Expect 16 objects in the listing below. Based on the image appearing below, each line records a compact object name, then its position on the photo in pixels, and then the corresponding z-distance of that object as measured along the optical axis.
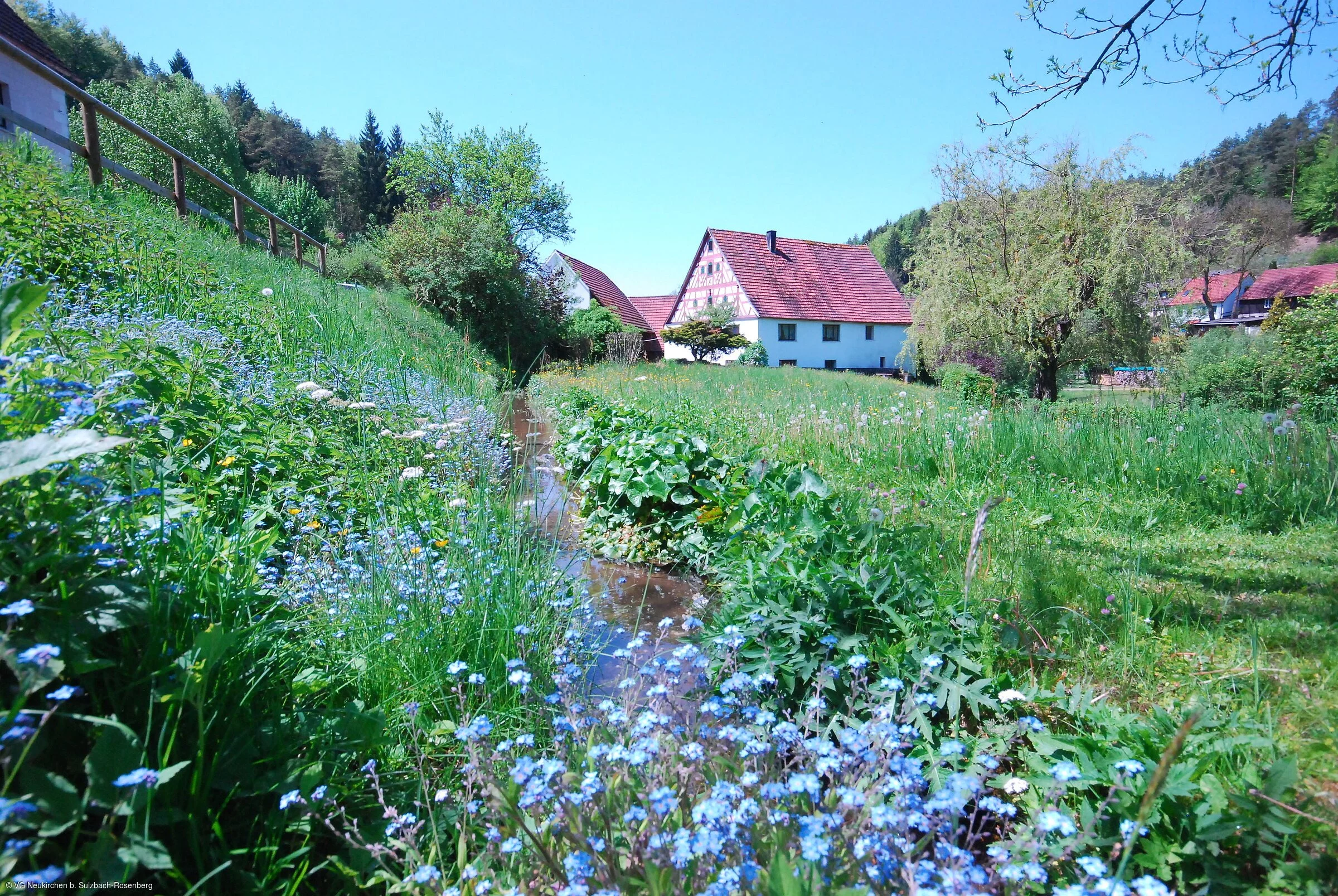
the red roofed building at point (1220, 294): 49.22
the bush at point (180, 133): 31.52
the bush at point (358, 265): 30.89
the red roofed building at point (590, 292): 37.41
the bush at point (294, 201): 39.38
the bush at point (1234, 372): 14.74
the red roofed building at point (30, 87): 13.27
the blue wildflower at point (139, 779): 1.07
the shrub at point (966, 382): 19.73
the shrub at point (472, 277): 21.52
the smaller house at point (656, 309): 45.47
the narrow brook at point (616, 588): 3.25
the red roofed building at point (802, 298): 37.44
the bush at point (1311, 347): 12.34
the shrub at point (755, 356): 33.81
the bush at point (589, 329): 24.91
